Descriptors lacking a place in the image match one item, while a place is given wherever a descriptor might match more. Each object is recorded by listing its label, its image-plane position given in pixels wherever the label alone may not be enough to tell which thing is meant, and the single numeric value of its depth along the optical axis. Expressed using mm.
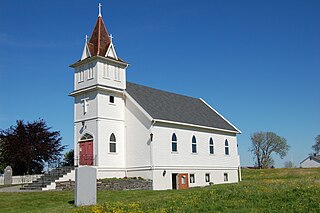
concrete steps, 27719
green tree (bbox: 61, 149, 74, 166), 44906
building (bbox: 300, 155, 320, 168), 111125
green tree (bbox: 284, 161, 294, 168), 111325
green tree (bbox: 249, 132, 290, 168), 97938
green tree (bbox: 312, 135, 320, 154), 111138
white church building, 30219
